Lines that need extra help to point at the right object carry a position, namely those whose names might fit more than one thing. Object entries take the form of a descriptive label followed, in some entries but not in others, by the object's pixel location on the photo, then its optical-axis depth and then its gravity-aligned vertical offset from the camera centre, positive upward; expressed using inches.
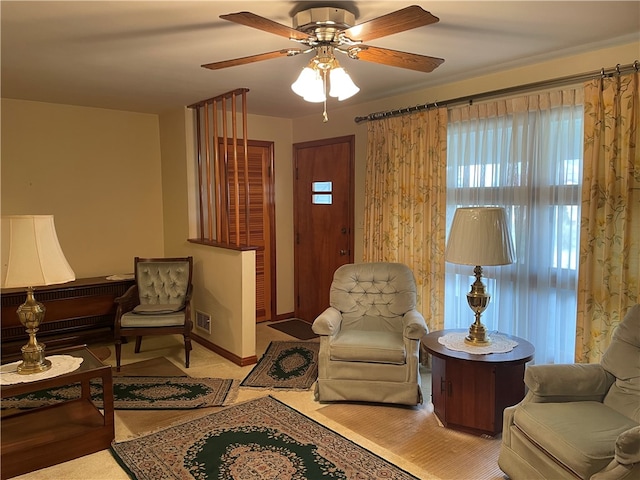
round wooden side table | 110.7 -43.0
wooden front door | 192.2 -3.6
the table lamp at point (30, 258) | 97.3 -9.5
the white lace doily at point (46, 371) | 99.3 -35.0
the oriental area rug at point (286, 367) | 146.5 -53.6
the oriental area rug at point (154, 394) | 131.1 -53.4
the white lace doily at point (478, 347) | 115.4 -34.8
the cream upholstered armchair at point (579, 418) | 75.9 -38.5
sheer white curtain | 123.0 +3.0
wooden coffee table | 97.7 -48.6
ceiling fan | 81.7 +30.1
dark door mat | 198.2 -52.8
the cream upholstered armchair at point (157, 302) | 158.6 -33.9
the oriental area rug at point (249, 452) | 97.9 -54.1
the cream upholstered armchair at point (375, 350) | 126.9 -38.3
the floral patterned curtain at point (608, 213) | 109.4 -1.9
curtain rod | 110.4 +32.5
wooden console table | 165.9 -37.8
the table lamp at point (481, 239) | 113.7 -7.9
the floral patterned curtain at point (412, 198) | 150.9 +3.1
